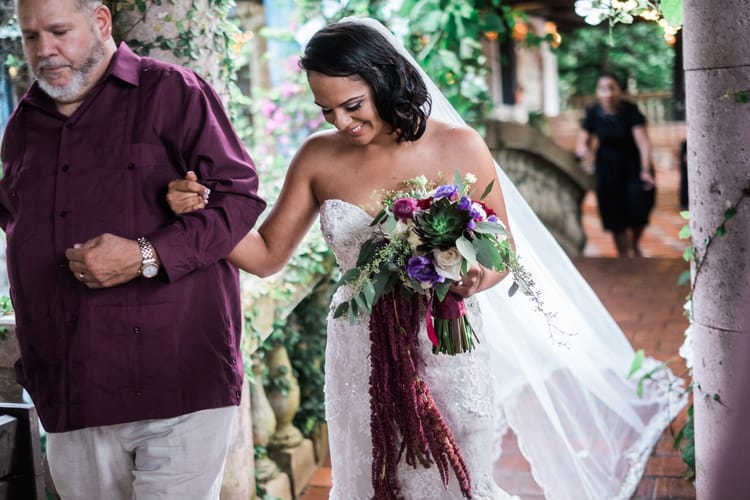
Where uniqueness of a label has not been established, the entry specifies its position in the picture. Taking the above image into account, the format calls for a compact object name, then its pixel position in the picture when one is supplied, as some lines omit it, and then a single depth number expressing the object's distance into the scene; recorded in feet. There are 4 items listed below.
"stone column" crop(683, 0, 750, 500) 9.79
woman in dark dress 30.27
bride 9.50
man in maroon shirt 8.40
